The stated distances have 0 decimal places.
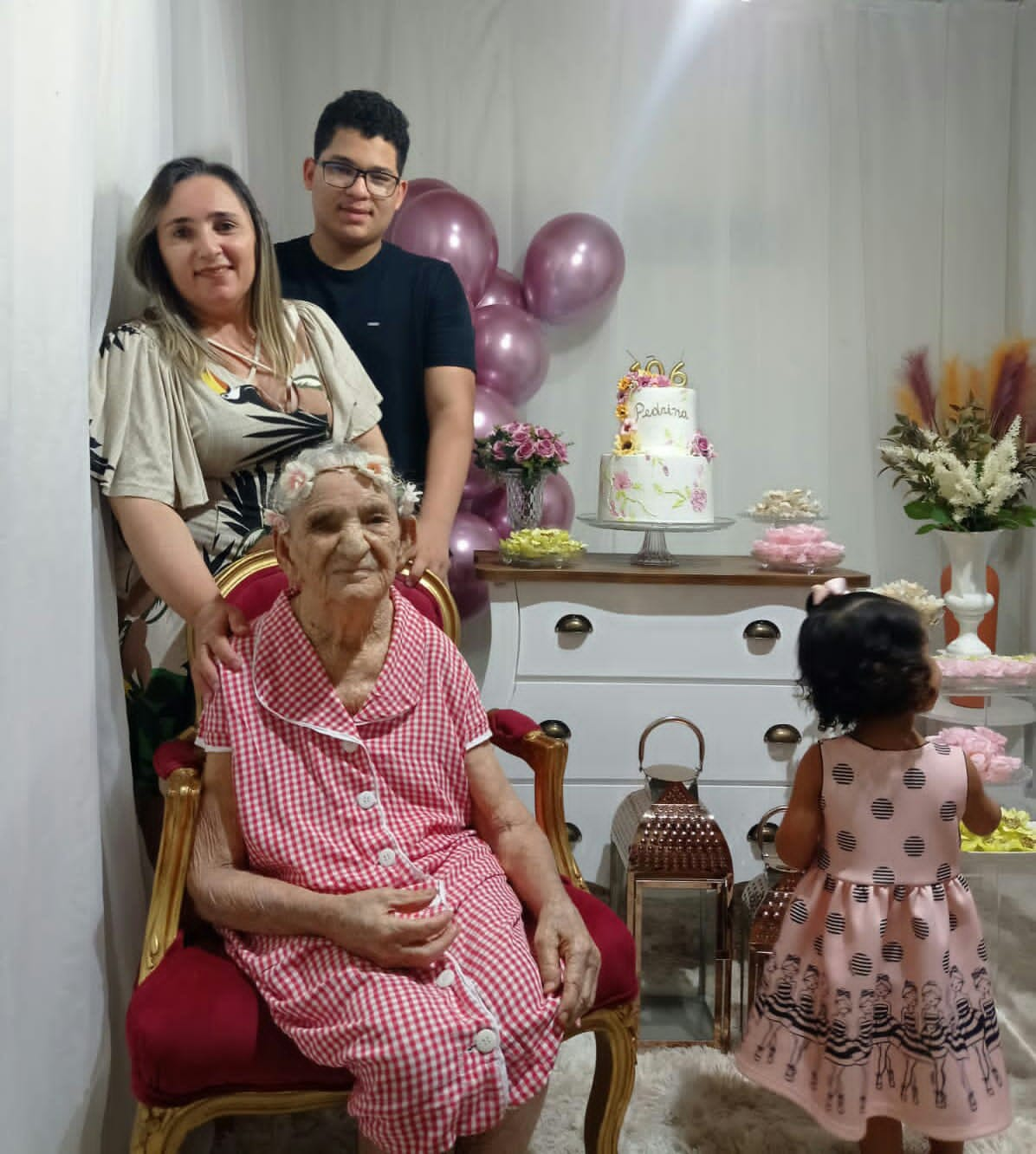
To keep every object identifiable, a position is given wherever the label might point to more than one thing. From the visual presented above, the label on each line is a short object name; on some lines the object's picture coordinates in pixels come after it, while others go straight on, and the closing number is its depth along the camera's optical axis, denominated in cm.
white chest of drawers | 290
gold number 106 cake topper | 305
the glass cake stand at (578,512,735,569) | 289
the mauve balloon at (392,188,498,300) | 332
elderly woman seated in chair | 151
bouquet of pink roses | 303
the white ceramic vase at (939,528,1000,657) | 294
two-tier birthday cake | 289
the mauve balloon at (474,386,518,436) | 327
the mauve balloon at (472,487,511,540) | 338
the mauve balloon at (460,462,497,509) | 334
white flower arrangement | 281
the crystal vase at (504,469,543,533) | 309
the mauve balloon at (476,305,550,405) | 344
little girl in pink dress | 180
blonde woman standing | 205
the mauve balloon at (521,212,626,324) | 353
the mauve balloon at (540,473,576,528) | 333
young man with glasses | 258
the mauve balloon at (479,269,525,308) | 360
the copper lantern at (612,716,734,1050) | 246
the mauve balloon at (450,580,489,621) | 325
